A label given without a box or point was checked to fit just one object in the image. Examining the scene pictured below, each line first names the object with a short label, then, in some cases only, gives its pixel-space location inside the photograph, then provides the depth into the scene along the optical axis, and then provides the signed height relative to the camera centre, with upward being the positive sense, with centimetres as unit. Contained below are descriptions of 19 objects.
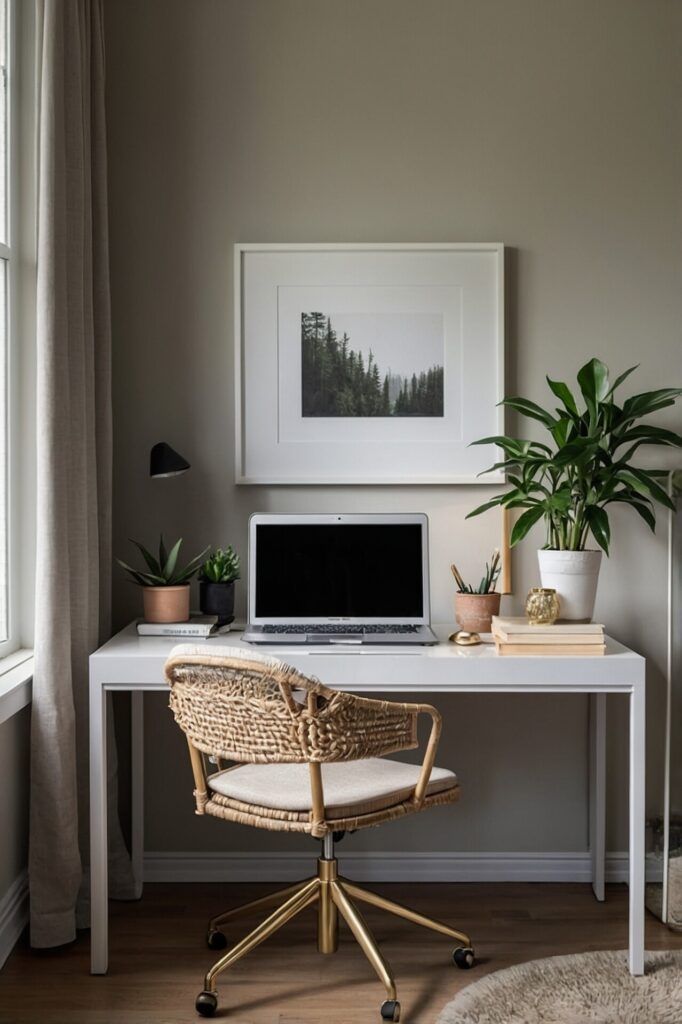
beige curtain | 249 +2
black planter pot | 284 -33
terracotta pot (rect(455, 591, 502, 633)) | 278 -35
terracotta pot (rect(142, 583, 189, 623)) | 278 -33
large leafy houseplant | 269 +5
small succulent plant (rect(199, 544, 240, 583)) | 285 -24
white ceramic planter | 267 -26
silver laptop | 277 -25
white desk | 247 -48
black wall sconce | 283 +6
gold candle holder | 257 -32
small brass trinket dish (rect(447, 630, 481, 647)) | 265 -41
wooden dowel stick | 283 -22
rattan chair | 219 -63
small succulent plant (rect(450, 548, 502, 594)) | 282 -28
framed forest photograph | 303 +35
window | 262 +49
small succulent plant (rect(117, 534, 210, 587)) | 279 -25
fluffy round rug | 228 -120
